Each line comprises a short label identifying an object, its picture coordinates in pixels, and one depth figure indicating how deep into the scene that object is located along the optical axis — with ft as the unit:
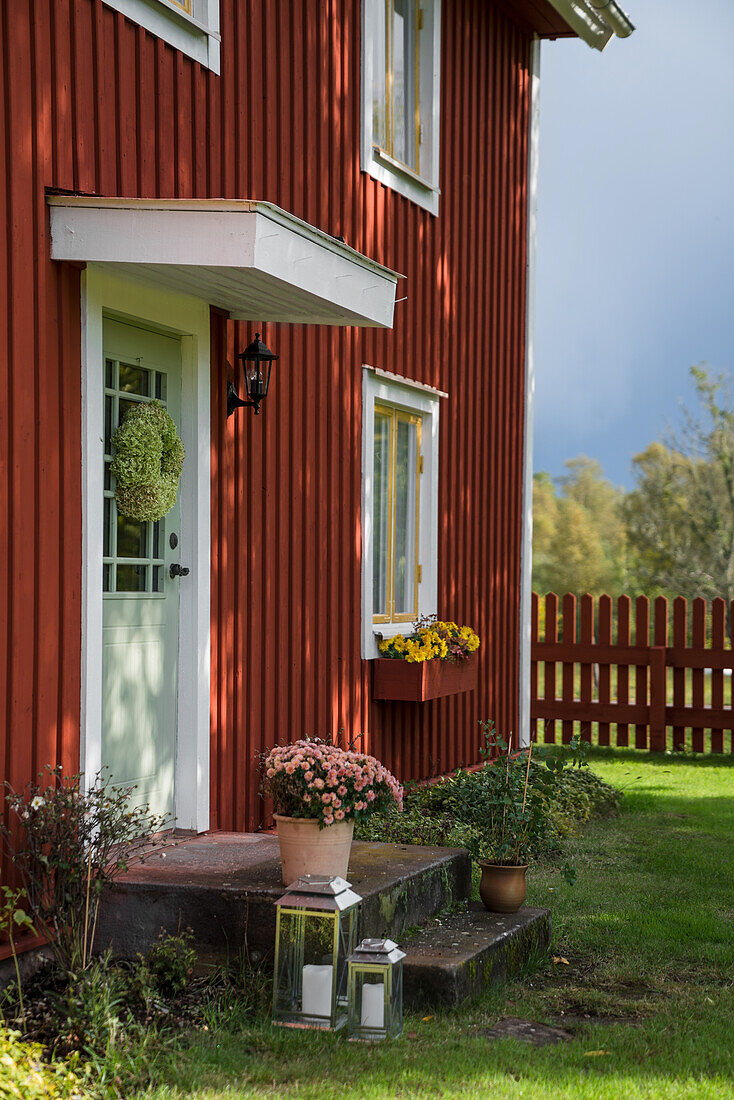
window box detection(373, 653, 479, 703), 25.81
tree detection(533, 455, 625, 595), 133.59
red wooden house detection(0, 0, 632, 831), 15.61
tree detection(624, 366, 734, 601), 96.58
